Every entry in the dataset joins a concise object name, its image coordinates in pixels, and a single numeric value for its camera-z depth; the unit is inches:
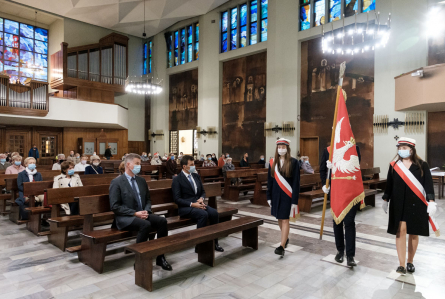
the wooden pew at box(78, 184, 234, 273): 137.6
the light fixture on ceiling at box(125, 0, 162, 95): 622.2
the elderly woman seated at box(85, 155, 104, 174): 302.8
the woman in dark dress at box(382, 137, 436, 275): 130.0
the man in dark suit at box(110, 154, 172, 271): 144.2
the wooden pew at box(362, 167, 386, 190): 359.5
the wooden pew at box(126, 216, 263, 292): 121.0
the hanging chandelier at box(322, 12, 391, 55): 391.9
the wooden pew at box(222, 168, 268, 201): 342.0
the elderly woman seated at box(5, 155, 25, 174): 271.9
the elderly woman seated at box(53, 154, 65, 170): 363.9
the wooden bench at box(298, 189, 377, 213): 274.1
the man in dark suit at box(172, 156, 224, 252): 168.7
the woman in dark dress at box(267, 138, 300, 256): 160.1
